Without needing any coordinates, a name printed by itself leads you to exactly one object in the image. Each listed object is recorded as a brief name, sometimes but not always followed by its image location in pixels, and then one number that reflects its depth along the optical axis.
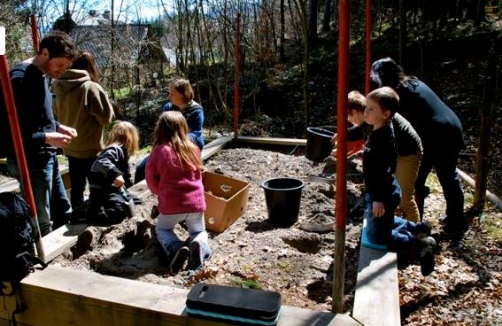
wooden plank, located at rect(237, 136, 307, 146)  6.73
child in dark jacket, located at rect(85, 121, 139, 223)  3.57
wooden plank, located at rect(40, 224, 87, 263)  3.19
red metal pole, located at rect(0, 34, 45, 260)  2.49
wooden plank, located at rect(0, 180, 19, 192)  4.80
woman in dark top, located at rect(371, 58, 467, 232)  3.64
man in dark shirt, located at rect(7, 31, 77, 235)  2.99
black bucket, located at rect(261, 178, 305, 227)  3.81
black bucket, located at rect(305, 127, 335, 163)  5.14
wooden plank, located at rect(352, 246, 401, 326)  2.28
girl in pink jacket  3.21
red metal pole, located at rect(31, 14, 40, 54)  4.26
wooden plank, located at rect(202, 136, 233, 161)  5.97
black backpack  2.58
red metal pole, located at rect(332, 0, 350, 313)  1.92
